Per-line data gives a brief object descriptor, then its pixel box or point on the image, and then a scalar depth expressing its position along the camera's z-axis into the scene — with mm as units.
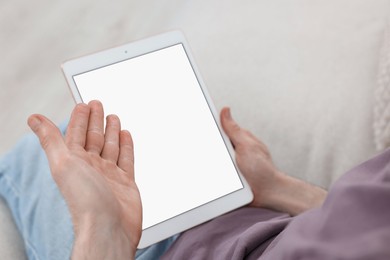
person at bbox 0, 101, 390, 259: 429
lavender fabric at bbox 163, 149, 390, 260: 405
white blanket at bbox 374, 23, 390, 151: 732
